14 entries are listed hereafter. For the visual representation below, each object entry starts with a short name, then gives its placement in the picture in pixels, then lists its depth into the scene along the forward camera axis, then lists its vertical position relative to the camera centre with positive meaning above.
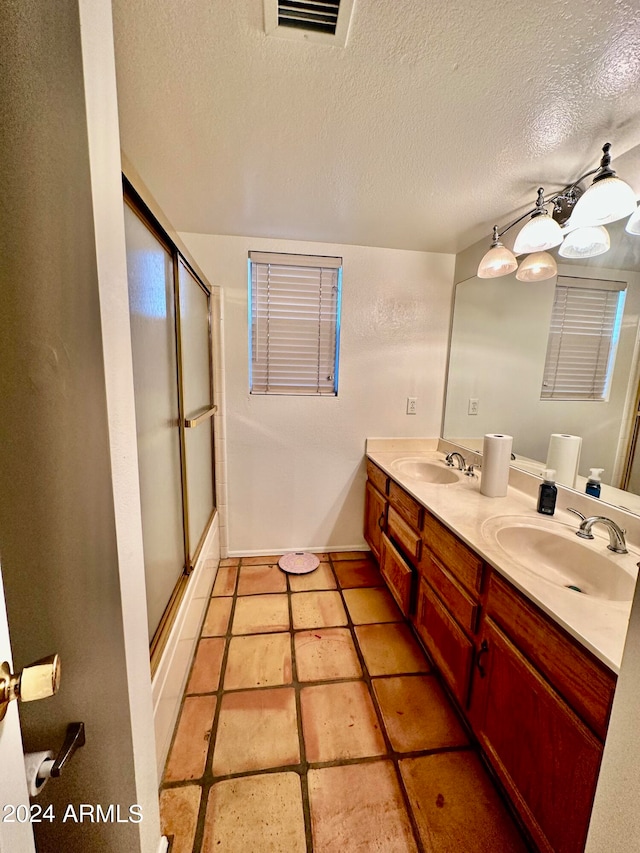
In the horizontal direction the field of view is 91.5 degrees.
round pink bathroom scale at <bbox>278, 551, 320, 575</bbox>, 2.13 -1.32
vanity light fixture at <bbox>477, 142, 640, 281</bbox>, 1.06 +0.61
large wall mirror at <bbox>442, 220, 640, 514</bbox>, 1.19 +0.02
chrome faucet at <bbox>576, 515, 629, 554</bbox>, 1.02 -0.49
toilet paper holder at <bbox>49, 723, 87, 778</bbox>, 0.53 -0.70
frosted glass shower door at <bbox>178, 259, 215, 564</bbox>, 1.46 -0.14
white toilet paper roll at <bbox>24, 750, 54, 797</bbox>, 0.52 -0.67
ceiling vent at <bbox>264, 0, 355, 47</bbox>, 0.75 +0.87
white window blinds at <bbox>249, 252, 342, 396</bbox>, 2.04 +0.34
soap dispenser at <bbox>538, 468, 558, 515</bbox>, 1.28 -0.47
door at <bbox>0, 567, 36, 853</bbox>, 0.36 -0.51
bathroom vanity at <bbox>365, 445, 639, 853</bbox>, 0.70 -0.73
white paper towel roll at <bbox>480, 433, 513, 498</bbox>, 1.46 -0.39
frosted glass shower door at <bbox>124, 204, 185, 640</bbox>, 0.95 -0.13
